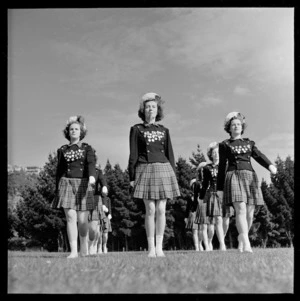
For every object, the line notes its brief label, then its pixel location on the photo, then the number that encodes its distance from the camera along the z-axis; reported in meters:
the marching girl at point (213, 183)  10.18
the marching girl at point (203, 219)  11.20
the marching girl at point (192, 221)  11.76
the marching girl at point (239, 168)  7.16
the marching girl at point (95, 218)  8.85
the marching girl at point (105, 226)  12.47
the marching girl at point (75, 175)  6.86
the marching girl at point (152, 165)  6.40
